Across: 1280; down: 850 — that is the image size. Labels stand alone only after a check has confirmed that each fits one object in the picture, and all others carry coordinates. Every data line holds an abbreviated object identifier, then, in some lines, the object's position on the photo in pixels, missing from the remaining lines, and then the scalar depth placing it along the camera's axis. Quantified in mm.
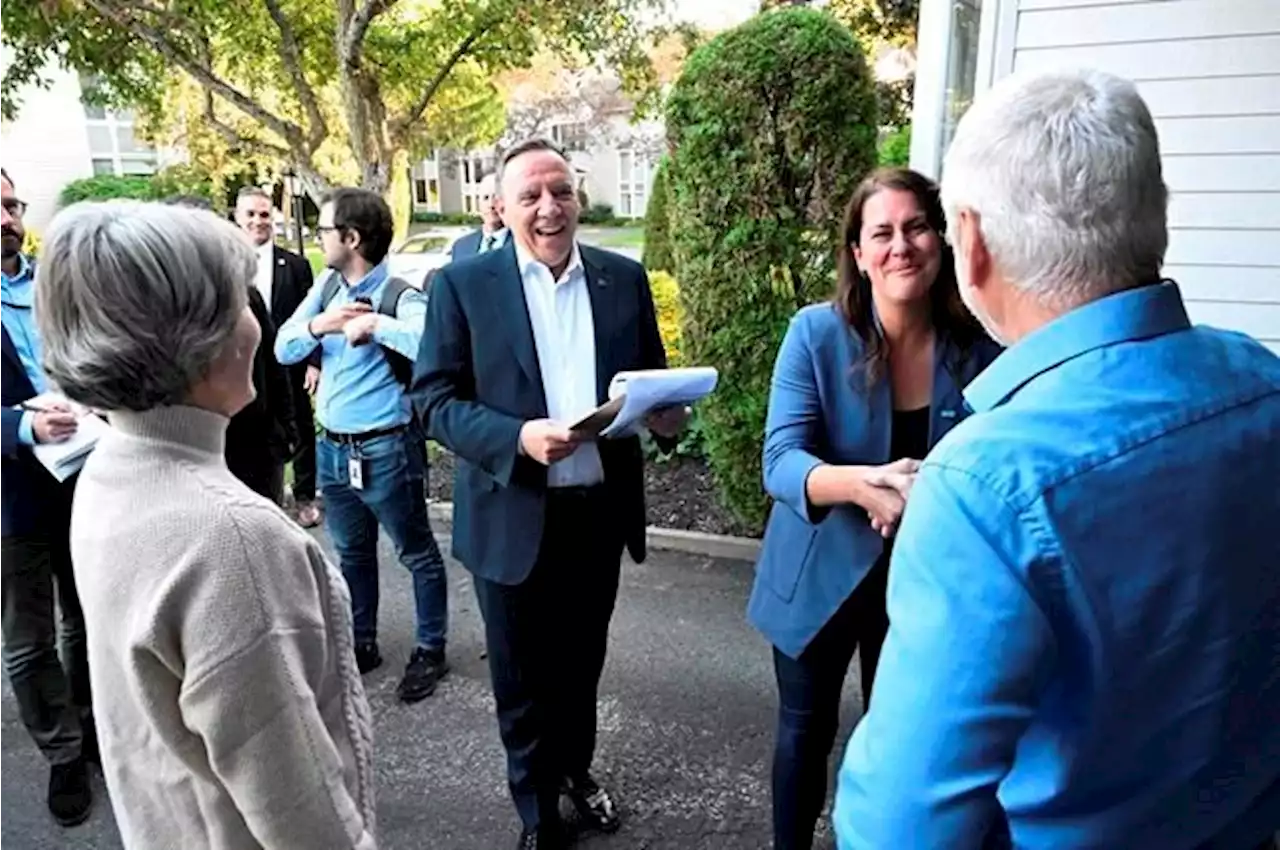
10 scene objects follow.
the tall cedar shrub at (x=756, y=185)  4363
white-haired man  828
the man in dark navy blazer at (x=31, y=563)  2719
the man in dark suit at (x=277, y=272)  4766
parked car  21458
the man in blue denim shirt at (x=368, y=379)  3420
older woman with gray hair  1140
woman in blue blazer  1988
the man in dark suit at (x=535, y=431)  2328
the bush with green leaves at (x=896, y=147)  9445
